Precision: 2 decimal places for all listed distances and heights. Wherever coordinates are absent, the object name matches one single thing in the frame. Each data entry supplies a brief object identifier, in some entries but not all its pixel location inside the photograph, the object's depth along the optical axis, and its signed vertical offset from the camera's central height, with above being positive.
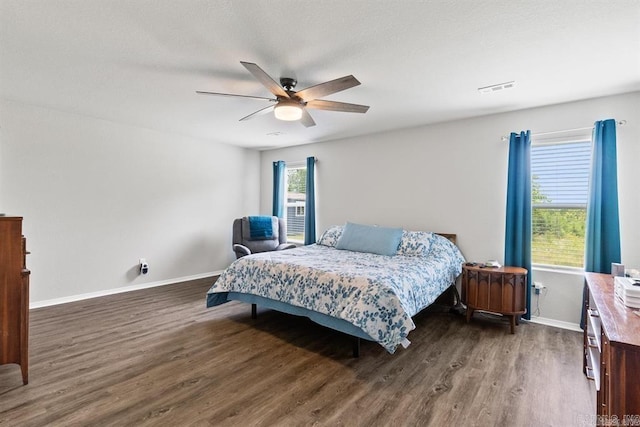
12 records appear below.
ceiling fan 2.38 +1.00
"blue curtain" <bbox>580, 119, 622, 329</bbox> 3.03 +0.11
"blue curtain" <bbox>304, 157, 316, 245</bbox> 5.52 +0.08
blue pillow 3.95 -0.37
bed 2.43 -0.69
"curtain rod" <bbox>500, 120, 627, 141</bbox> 3.08 +0.94
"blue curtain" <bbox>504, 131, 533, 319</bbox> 3.53 +0.12
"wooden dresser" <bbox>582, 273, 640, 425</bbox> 1.15 -0.60
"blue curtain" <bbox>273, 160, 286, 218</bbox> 6.10 +0.45
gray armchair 5.17 -0.53
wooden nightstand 3.21 -0.83
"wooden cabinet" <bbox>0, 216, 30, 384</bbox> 2.10 -0.64
